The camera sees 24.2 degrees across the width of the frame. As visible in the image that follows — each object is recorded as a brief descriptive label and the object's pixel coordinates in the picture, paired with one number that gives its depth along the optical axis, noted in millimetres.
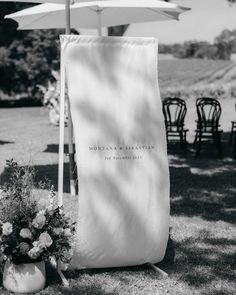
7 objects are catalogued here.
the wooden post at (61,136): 4262
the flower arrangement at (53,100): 17453
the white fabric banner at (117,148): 4133
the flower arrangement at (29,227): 3882
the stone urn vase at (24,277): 3945
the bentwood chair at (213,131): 10586
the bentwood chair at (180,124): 10658
